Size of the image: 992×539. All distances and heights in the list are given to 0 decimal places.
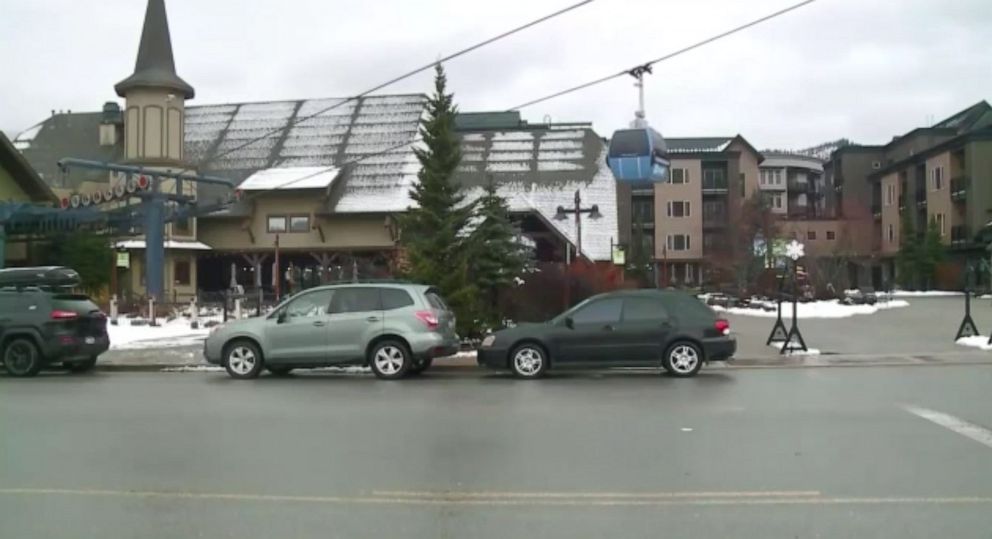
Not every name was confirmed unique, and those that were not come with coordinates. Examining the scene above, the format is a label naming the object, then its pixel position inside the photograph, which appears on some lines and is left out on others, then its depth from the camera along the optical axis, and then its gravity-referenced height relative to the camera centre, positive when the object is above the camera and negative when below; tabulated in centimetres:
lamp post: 2772 +208
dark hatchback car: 1698 -98
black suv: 1834 -80
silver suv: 1706 -85
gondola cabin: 1786 +233
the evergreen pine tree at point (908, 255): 6438 +171
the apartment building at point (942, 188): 6159 +649
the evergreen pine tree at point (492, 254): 2370 +72
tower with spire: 4556 +847
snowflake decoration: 3988 +133
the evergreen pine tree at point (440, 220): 2277 +153
